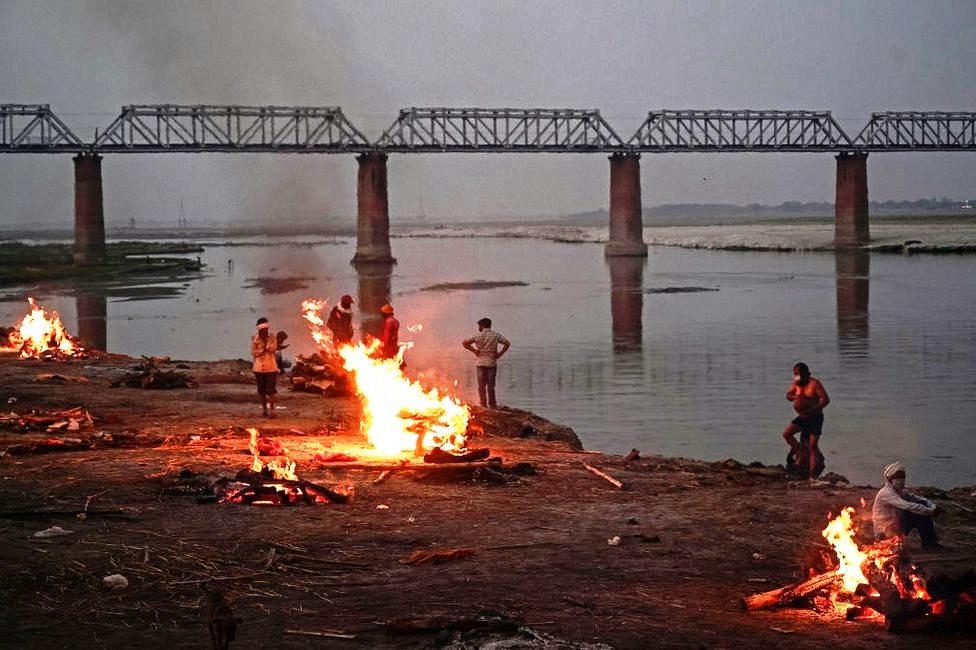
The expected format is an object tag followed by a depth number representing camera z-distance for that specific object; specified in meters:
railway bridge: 101.81
